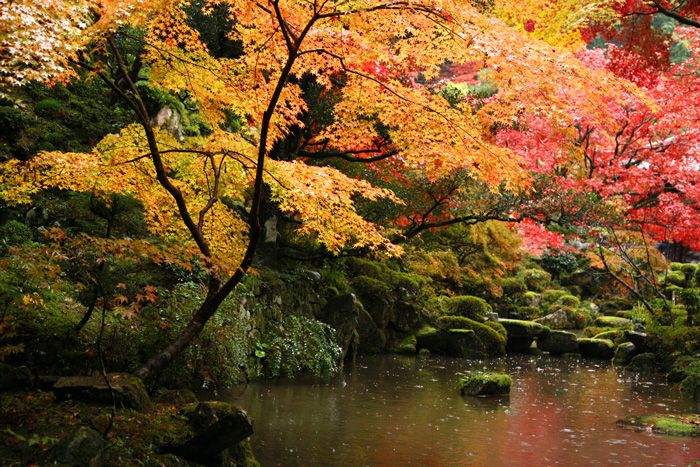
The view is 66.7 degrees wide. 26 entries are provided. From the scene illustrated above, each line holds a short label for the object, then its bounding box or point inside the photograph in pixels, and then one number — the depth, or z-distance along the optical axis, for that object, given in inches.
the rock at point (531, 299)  880.9
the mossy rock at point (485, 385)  383.9
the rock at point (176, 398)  218.8
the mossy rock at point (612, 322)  778.2
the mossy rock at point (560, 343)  663.1
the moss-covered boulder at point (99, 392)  188.9
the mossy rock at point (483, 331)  614.5
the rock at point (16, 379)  196.4
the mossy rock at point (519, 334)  658.8
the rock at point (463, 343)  597.0
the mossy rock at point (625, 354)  588.7
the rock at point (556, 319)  836.0
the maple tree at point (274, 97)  205.3
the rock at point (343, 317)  460.4
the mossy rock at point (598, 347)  644.7
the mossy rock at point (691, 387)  410.3
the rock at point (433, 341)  607.2
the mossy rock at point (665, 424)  290.2
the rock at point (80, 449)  148.2
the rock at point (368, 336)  551.5
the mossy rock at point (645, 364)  526.3
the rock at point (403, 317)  614.5
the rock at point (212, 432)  181.2
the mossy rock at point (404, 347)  590.9
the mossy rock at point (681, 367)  448.5
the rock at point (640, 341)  555.5
